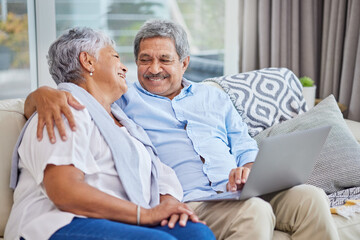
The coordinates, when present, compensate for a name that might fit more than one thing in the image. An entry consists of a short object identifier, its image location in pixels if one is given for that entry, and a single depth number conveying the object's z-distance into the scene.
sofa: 1.74
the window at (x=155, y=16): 3.19
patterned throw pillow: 2.47
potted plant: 3.06
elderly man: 1.69
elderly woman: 1.44
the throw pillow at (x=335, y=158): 2.19
